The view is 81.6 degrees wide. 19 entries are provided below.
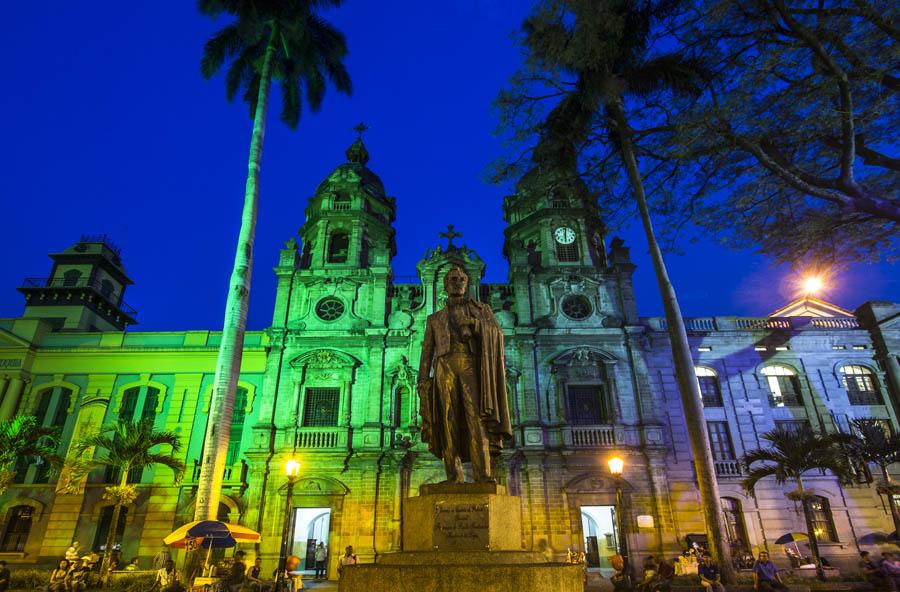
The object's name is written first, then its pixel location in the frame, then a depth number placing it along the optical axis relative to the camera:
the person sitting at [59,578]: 14.60
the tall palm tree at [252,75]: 15.98
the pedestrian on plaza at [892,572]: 12.59
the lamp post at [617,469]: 15.21
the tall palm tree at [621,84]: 15.04
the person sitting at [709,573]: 12.11
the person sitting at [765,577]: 12.85
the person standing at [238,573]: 14.23
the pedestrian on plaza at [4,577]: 14.89
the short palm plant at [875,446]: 19.81
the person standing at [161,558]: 18.64
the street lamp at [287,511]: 13.71
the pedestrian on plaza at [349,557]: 15.74
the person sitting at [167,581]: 13.55
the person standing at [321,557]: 22.56
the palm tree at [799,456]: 19.31
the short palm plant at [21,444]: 20.36
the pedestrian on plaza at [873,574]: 12.91
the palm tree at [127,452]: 19.58
